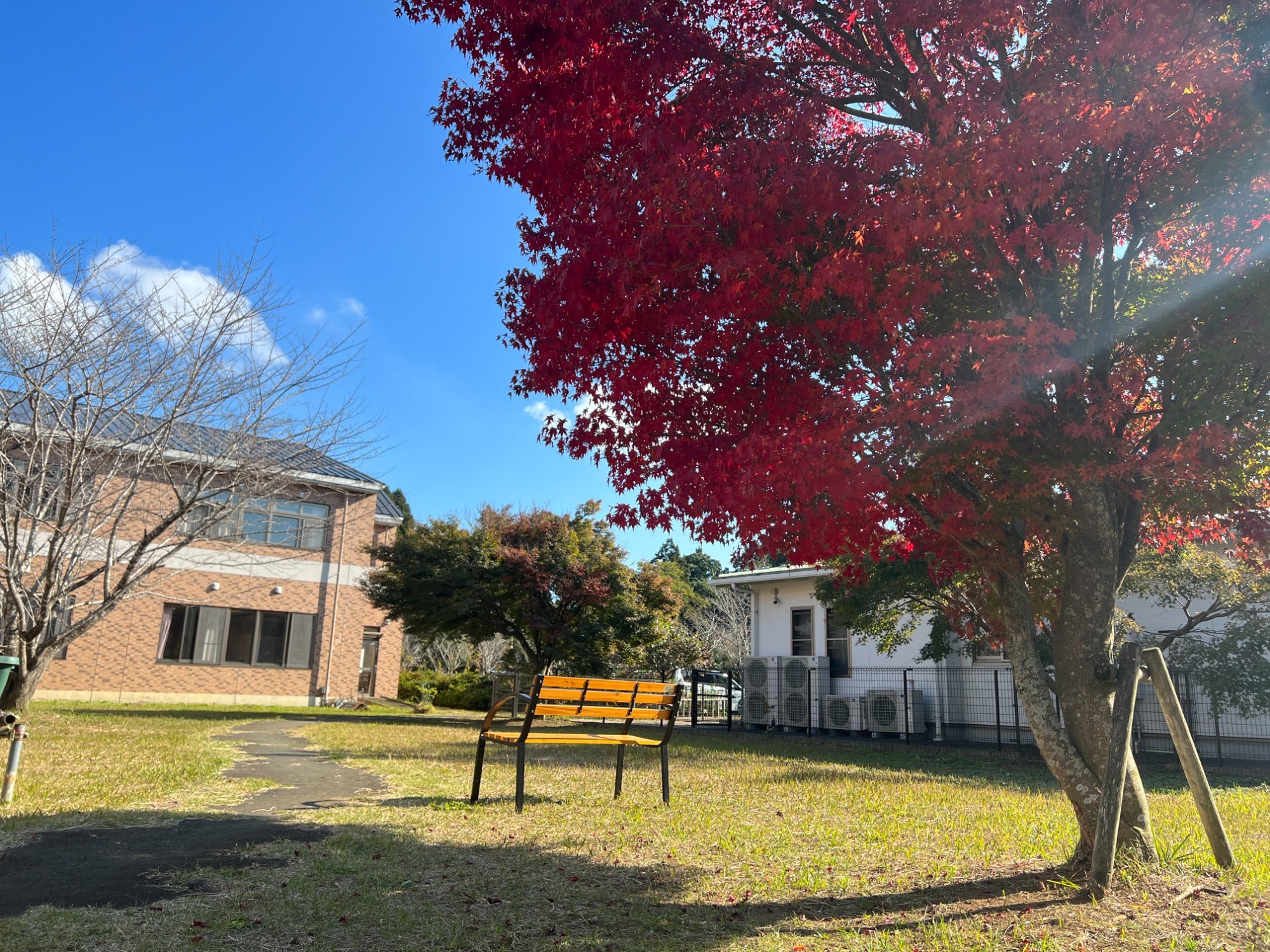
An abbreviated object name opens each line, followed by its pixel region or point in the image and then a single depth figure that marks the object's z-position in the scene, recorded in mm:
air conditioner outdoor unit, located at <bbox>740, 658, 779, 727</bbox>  20125
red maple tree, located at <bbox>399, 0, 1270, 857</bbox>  4414
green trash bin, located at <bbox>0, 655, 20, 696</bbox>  9133
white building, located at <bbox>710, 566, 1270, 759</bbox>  15250
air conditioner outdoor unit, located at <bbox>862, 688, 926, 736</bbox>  18547
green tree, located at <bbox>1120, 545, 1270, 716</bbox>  12727
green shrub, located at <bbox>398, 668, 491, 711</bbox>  27703
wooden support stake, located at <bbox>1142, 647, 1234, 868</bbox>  4527
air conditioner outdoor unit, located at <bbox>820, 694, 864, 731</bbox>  18922
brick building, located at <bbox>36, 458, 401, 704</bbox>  23141
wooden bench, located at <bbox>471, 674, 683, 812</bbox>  6973
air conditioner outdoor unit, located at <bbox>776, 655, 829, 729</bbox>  19516
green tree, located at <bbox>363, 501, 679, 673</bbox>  19203
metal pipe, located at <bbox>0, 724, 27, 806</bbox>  6117
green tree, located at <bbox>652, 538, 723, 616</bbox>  46000
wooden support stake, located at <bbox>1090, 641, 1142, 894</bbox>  4203
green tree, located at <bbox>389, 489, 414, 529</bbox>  51638
